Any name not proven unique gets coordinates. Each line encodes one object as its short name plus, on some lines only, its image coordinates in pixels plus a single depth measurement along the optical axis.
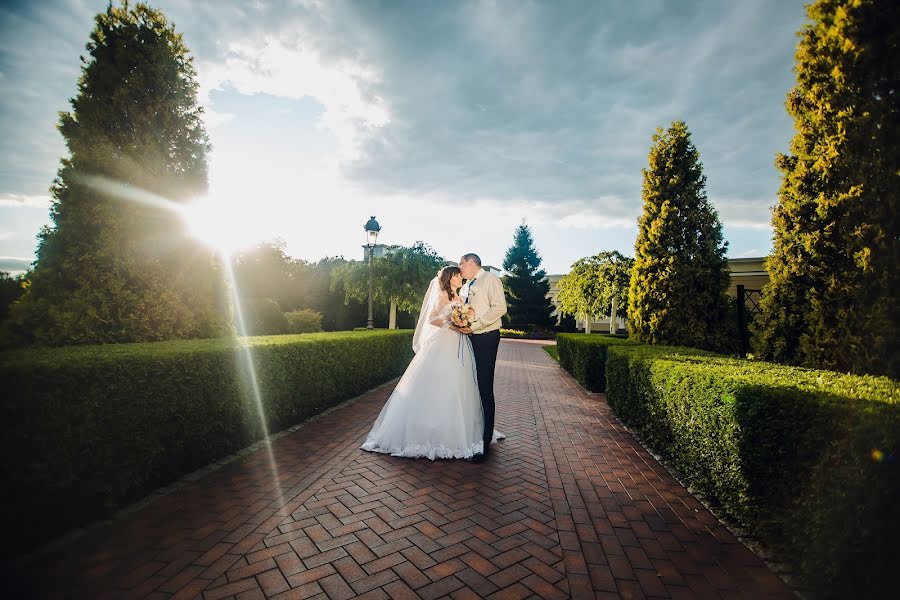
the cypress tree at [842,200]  4.10
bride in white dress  4.77
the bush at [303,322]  17.51
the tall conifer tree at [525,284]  40.44
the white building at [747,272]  27.09
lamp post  13.77
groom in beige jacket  4.79
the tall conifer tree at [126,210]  4.94
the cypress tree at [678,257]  9.09
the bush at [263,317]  14.91
